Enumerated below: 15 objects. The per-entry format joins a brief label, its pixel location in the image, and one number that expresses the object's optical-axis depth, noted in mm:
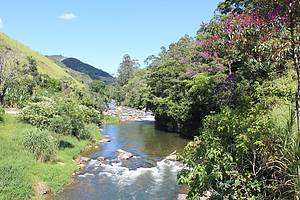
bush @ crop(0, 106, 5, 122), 24491
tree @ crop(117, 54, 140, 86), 109931
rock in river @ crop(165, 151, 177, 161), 23166
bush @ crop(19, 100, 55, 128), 23656
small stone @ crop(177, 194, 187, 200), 14779
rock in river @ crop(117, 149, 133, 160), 23409
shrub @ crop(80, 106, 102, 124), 33537
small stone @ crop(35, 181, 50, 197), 14831
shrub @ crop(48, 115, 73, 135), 22801
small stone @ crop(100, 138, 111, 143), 30364
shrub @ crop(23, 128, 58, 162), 18434
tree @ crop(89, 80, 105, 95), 79635
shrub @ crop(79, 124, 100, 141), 28124
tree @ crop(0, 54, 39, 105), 37386
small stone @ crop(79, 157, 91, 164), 21975
